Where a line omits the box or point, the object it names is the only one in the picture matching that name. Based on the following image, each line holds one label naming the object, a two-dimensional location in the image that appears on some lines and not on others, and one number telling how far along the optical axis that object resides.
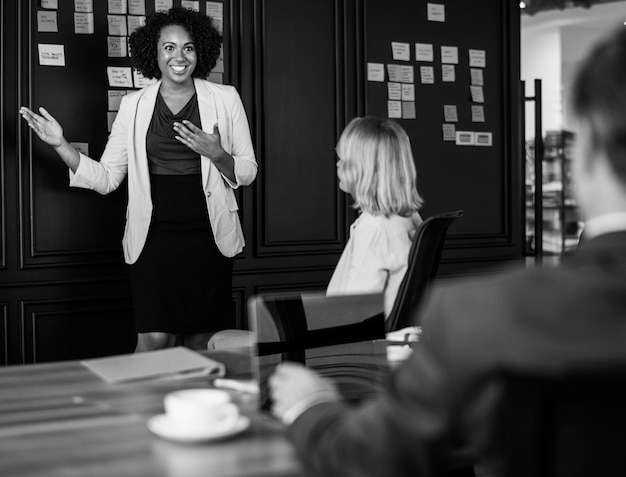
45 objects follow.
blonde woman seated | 2.51
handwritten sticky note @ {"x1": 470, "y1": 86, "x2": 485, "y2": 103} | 5.36
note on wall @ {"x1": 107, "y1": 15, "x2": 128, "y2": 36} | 4.25
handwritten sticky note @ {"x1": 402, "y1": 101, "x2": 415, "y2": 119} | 5.10
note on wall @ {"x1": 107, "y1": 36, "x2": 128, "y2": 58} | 4.25
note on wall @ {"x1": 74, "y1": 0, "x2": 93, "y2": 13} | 4.17
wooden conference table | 1.12
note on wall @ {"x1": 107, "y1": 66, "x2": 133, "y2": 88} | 4.24
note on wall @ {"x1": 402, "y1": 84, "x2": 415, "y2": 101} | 5.09
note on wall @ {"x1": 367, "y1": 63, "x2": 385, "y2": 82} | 4.96
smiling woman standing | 3.72
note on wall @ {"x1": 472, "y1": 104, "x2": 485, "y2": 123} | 5.37
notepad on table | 1.66
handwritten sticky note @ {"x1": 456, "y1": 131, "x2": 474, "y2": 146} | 5.30
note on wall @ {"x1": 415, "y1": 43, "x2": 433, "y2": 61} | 5.14
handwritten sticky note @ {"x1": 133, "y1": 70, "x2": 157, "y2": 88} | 4.28
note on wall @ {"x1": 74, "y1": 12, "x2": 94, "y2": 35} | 4.17
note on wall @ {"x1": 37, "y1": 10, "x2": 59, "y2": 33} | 4.08
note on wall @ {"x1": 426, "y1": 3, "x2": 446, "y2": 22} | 5.19
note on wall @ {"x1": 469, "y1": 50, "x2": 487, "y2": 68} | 5.35
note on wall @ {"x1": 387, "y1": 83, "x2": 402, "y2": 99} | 5.03
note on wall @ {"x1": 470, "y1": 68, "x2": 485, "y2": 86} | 5.36
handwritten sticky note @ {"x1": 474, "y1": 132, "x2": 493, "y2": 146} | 5.38
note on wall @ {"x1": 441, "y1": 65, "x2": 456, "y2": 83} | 5.24
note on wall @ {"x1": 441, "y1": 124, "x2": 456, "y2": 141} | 5.25
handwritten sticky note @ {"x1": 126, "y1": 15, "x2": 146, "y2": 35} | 4.29
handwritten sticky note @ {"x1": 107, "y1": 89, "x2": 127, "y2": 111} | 4.22
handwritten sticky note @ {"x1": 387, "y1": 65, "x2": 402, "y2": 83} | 5.02
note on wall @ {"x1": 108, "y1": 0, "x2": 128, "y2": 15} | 4.25
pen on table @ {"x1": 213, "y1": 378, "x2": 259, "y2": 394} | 1.56
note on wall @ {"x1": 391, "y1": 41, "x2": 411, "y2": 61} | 5.04
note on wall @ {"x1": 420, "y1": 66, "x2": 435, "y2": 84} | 5.16
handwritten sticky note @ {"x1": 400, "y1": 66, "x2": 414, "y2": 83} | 5.07
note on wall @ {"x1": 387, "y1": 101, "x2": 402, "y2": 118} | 5.03
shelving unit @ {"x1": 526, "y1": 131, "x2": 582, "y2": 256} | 9.23
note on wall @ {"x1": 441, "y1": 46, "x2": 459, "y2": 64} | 5.24
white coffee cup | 1.24
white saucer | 1.21
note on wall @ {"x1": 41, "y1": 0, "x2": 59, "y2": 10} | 4.09
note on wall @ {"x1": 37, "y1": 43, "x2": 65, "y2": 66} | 4.08
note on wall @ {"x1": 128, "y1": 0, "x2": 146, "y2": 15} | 4.30
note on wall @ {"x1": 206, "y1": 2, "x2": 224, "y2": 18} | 4.48
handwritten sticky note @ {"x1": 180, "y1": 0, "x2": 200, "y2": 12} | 4.41
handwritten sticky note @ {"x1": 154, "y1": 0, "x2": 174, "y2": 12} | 4.35
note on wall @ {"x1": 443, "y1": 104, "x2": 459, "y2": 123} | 5.25
